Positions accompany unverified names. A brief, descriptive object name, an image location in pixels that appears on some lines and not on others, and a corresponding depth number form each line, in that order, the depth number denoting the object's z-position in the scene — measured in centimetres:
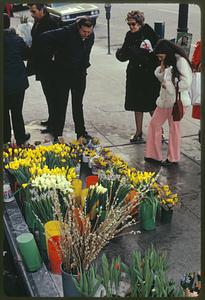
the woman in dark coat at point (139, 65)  476
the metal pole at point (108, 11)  989
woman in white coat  423
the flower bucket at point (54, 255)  271
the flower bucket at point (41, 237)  300
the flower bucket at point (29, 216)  318
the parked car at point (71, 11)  951
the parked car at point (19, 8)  1555
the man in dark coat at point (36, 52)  481
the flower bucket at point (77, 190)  340
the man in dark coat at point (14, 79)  454
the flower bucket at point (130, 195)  336
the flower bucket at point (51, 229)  280
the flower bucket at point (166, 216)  364
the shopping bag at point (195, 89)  419
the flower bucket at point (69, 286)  242
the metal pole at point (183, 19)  518
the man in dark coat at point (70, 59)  468
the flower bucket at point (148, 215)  348
